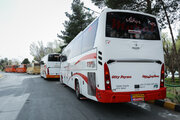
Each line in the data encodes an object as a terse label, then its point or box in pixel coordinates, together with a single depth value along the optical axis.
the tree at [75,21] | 27.52
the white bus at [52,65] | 16.38
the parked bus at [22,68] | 44.59
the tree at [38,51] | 61.57
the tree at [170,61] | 16.31
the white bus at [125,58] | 4.36
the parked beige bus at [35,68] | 32.38
